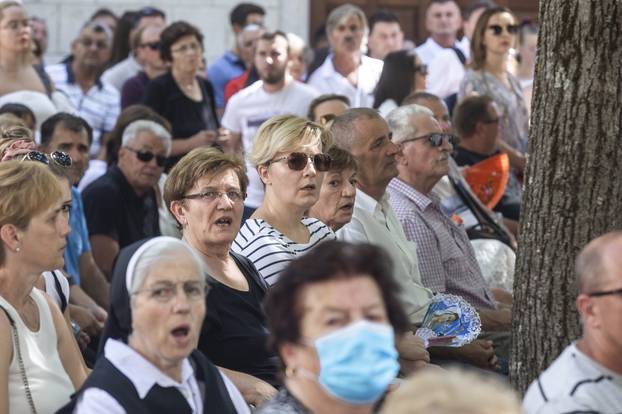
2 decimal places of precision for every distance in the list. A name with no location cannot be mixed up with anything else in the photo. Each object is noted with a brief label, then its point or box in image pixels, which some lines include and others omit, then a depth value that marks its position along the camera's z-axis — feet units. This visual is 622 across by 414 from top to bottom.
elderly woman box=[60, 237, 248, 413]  27.04
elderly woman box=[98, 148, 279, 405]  34.81
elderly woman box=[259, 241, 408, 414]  23.48
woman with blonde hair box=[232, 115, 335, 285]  39.22
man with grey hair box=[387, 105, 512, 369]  46.91
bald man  27.12
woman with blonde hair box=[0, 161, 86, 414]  31.09
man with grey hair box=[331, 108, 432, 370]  42.34
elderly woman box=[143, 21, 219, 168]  65.16
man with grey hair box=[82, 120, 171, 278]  53.67
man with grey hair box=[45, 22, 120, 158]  70.08
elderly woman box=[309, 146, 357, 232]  43.27
